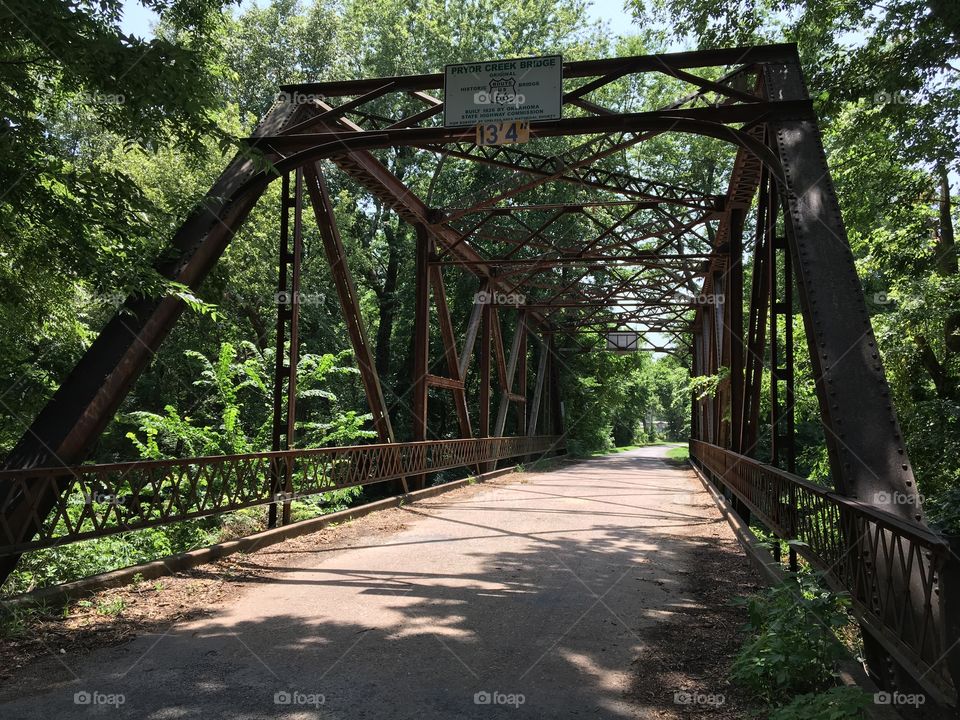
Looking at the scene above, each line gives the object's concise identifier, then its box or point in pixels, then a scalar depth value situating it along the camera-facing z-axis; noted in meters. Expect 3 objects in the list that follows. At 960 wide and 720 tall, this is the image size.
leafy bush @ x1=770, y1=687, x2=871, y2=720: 3.03
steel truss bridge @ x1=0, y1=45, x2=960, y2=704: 4.24
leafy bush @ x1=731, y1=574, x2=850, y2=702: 3.76
